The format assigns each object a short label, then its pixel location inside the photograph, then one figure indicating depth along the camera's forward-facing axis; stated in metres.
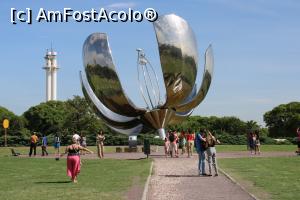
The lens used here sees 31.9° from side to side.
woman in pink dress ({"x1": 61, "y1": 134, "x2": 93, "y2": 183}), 12.73
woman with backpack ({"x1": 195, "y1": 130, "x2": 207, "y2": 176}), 14.61
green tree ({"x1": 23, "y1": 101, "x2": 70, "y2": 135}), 74.38
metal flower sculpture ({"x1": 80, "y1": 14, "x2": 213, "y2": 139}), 24.55
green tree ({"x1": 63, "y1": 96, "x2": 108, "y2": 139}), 50.97
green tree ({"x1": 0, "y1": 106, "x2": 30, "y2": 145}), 59.24
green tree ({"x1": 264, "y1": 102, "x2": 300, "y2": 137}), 73.44
